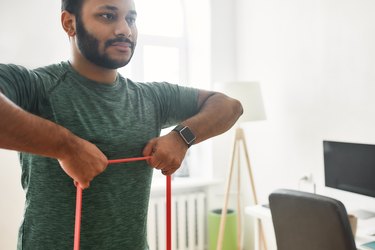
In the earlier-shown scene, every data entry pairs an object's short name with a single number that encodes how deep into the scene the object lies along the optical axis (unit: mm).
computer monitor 2238
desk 1970
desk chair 1624
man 979
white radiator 3166
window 3512
